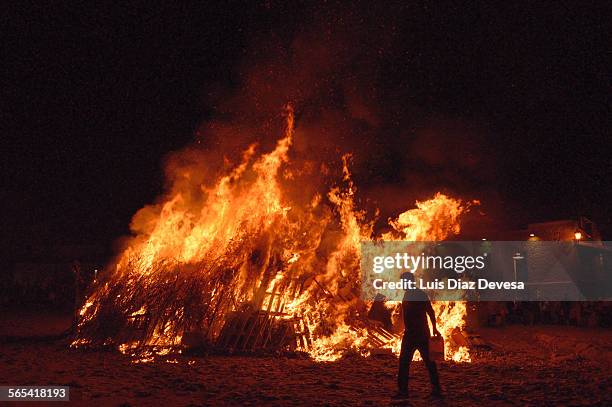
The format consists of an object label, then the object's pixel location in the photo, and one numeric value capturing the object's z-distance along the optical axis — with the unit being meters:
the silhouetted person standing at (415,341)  6.55
